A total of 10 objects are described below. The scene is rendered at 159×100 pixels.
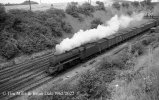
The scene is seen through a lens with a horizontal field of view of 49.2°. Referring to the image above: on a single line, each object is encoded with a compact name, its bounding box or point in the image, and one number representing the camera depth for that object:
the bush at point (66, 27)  29.89
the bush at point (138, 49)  19.44
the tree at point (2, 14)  22.23
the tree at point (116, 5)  56.01
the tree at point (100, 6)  47.19
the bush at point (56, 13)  31.38
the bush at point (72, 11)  35.84
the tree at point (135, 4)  68.62
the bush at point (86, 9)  39.93
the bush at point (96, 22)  36.84
